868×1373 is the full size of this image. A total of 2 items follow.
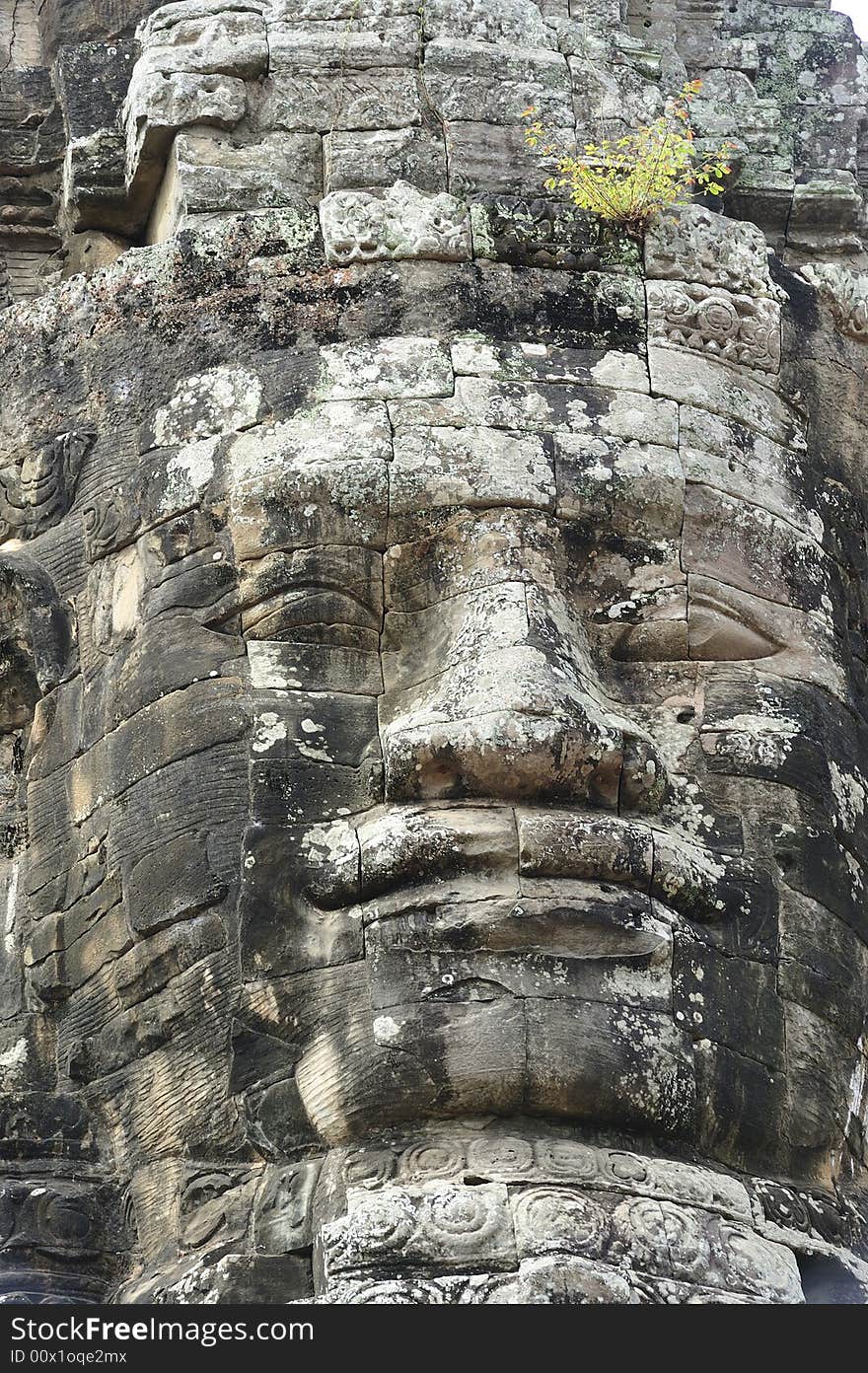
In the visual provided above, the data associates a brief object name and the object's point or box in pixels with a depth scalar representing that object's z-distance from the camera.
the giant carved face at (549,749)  10.04
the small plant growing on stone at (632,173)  11.96
